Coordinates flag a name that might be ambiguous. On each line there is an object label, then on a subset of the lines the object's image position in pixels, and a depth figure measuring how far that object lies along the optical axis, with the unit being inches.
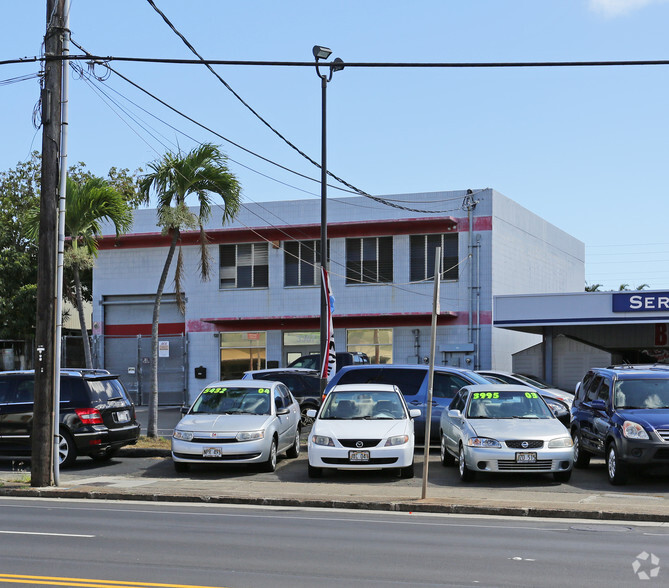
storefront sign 1172.5
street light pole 852.0
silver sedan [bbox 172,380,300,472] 654.5
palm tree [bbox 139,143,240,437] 814.5
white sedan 625.9
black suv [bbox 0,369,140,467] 710.5
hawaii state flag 844.0
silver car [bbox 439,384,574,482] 599.5
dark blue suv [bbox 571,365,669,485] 578.9
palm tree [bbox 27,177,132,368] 848.3
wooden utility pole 611.8
